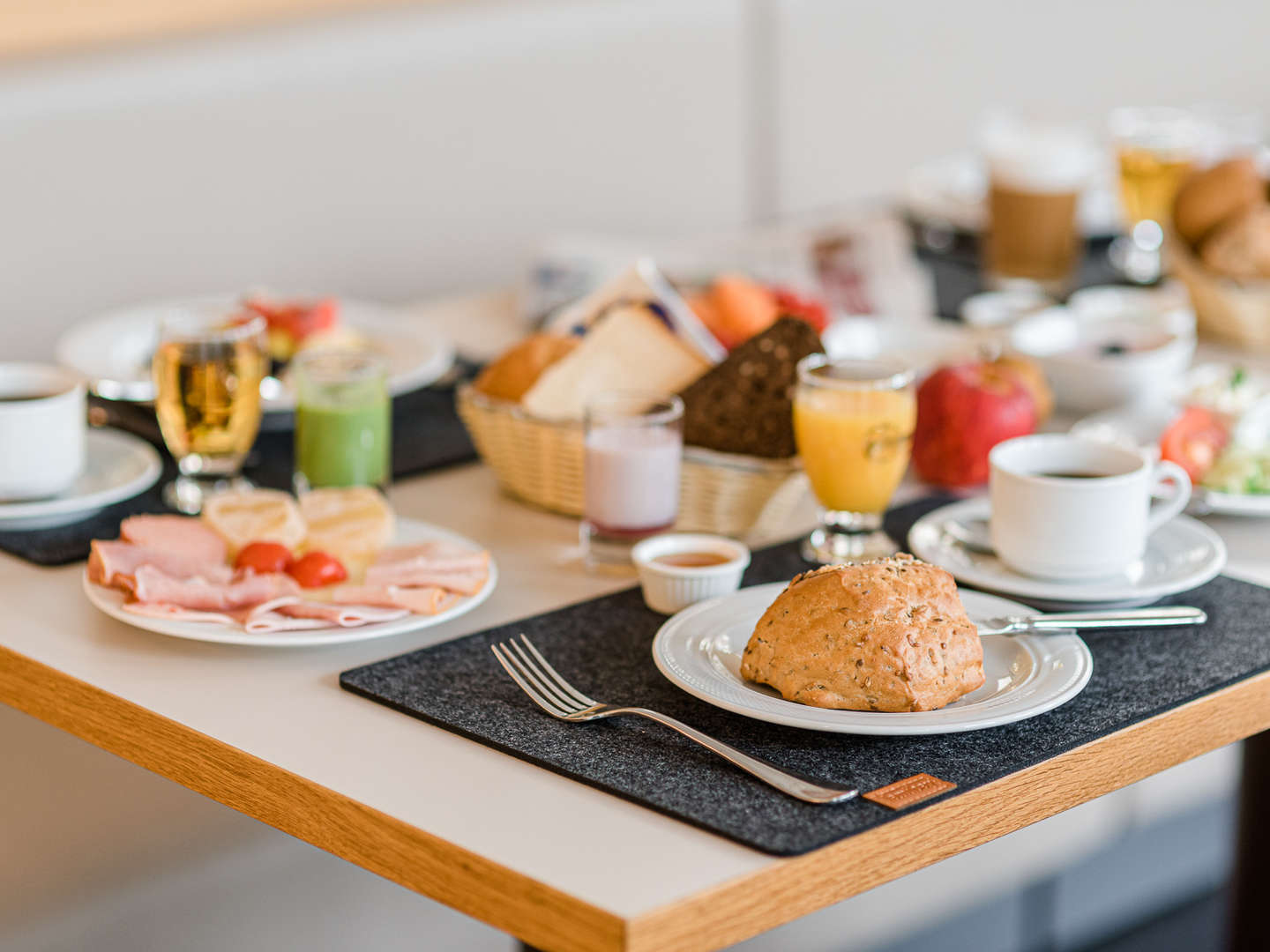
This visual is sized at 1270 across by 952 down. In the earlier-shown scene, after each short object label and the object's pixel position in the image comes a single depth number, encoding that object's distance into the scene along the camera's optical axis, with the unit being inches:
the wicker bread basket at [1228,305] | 71.3
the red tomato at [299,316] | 68.3
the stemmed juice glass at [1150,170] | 80.7
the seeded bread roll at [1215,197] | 74.9
